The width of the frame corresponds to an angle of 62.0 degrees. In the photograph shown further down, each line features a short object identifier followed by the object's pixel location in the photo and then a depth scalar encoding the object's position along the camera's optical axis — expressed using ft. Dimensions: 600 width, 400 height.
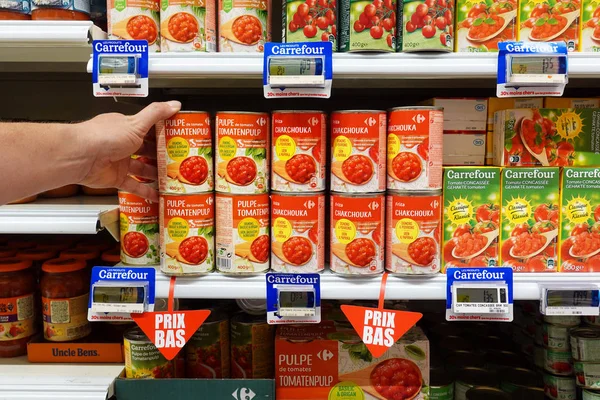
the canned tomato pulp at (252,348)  4.63
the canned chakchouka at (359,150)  3.85
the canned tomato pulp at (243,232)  4.01
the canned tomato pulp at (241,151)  3.92
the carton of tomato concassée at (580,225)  4.07
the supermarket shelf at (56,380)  4.28
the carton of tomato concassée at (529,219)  4.05
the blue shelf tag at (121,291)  4.00
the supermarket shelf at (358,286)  3.94
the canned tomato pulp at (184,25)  4.00
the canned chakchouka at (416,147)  3.83
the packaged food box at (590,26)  4.03
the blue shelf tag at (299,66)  3.74
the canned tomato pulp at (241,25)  4.04
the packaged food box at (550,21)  4.02
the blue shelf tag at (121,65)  3.79
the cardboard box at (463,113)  4.26
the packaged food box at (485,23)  4.02
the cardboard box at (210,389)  4.24
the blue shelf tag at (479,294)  3.84
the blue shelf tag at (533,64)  3.74
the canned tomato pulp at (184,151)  3.91
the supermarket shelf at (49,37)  3.85
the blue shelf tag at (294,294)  3.92
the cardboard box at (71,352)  4.77
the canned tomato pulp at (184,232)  4.00
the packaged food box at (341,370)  4.43
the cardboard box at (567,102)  4.28
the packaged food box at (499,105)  4.27
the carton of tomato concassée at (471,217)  4.04
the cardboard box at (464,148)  4.30
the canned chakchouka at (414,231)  3.92
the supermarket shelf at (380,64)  3.82
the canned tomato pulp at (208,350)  4.66
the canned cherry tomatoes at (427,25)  3.83
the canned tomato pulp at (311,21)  3.92
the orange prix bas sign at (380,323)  3.97
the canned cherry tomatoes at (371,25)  3.87
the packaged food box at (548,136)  4.08
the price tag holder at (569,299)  3.90
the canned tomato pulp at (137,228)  4.31
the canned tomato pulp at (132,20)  4.03
